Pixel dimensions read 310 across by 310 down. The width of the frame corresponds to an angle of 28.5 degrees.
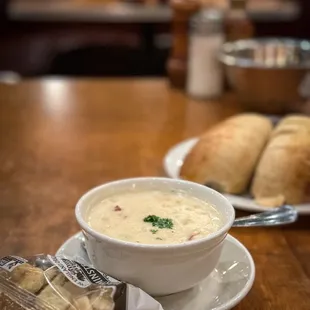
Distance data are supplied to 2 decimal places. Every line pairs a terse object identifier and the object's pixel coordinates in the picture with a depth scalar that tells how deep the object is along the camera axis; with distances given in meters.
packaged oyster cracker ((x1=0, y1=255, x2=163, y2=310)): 0.59
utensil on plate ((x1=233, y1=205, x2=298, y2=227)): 0.85
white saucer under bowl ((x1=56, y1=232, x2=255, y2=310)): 0.68
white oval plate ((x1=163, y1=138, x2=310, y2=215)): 0.94
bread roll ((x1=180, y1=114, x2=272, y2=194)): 1.00
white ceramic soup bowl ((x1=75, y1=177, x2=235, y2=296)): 0.64
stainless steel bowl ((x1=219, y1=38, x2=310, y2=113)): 1.43
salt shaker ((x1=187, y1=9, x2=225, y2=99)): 1.60
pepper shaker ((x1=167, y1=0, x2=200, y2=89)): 1.68
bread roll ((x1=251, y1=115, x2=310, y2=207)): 0.97
